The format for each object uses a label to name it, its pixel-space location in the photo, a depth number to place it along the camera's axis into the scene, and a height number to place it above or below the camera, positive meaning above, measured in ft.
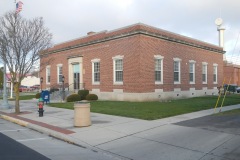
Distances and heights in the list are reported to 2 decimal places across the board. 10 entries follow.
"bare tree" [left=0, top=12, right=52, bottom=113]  39.82 +8.41
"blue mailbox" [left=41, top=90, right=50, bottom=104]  54.83 -3.56
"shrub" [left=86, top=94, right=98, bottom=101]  60.96 -4.56
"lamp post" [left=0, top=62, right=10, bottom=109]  49.98 -5.08
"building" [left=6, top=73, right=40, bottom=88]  256.55 +2.30
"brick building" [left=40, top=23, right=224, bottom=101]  55.94 +6.33
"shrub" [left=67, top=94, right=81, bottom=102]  59.48 -4.75
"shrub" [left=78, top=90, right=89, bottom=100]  63.21 -3.43
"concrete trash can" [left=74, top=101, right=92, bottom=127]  27.44 -4.54
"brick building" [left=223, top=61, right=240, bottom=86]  133.01 +8.24
